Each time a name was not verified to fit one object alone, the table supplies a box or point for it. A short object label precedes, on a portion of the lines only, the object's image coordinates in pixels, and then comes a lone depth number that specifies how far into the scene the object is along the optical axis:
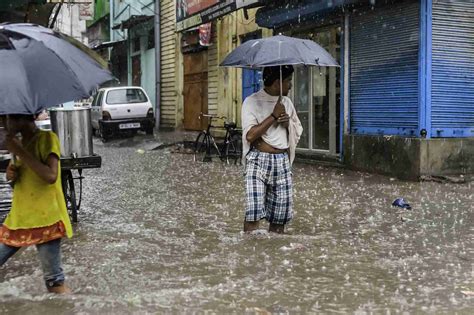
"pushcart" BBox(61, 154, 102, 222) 6.14
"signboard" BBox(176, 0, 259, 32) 14.59
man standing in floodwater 5.40
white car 19.50
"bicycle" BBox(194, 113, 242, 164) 13.18
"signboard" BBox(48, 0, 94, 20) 25.77
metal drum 6.25
